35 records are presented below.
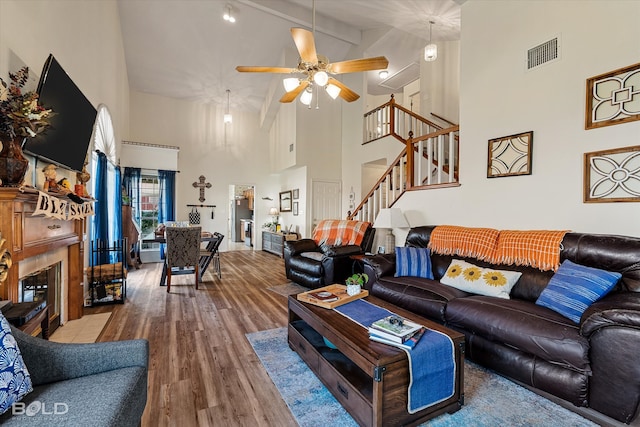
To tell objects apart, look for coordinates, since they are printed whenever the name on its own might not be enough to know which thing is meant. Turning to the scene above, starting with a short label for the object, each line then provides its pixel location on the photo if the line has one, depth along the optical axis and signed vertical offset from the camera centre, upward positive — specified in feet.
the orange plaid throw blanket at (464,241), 9.29 -1.01
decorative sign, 6.46 +0.07
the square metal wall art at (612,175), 7.28 +1.05
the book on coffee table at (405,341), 5.02 -2.37
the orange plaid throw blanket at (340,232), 14.72 -1.11
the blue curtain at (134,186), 21.28 +1.95
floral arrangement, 5.44 +2.03
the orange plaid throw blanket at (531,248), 7.77 -1.04
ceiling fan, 9.63 +5.52
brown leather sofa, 4.94 -2.49
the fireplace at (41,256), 5.69 -1.26
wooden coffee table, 4.69 -3.17
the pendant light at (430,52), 15.83 +9.19
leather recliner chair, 12.78 -2.34
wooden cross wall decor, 25.67 +2.45
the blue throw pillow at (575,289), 6.19 -1.74
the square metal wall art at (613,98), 7.29 +3.16
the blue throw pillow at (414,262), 10.21 -1.86
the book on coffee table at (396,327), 5.14 -2.21
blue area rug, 5.26 -3.91
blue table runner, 4.86 -2.84
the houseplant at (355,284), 7.78 -2.01
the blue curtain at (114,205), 15.75 +0.33
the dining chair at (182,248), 13.34 -1.77
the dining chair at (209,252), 15.26 -2.25
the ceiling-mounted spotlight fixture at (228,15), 16.01 +11.35
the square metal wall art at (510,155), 9.50 +2.06
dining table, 14.53 -2.48
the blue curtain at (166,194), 23.12 +1.44
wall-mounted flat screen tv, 6.98 +2.68
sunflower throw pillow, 7.91 -1.99
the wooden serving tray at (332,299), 7.13 -2.30
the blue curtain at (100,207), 12.99 +0.18
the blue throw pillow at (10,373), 3.24 -1.97
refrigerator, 35.14 -0.42
